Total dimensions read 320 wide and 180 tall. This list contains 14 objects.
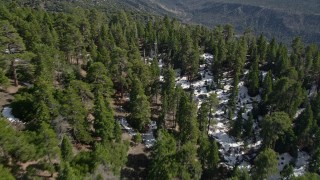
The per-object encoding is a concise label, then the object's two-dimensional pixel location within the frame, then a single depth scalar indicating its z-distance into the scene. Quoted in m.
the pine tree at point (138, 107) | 67.62
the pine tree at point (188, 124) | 65.38
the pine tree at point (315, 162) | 64.12
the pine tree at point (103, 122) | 56.78
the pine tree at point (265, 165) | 56.53
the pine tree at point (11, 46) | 60.01
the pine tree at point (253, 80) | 92.19
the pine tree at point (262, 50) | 108.62
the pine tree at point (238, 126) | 76.38
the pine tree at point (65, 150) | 46.28
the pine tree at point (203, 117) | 71.84
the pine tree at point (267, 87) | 84.31
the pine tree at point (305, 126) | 71.69
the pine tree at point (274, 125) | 66.19
